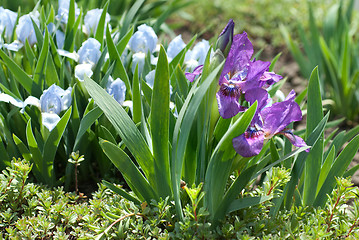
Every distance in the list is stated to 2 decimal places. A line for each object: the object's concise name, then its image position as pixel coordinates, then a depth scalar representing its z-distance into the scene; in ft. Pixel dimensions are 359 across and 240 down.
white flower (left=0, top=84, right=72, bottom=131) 5.16
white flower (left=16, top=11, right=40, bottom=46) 5.61
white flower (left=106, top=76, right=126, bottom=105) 5.26
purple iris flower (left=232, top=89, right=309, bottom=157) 4.76
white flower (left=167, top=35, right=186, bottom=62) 5.77
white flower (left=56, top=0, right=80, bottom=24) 5.86
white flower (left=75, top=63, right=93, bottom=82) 5.36
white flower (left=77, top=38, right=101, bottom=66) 5.47
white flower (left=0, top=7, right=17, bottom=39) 5.73
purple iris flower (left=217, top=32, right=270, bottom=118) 4.73
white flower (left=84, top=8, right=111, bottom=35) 5.87
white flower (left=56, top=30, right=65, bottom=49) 5.75
